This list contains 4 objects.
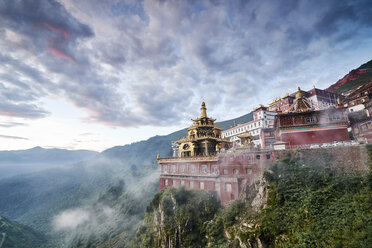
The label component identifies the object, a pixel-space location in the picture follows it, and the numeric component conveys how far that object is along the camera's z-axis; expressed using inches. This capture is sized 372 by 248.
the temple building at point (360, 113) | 1133.1
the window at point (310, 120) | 1052.5
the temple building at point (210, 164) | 1015.6
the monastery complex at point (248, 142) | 991.6
